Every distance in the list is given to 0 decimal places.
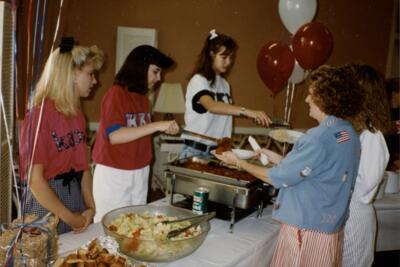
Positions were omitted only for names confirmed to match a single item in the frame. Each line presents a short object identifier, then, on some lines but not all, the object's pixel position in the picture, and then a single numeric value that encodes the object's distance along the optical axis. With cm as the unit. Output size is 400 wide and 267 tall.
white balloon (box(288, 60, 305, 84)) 318
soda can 157
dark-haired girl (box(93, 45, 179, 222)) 180
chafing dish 160
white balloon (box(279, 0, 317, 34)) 314
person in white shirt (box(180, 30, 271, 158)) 215
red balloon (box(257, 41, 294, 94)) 277
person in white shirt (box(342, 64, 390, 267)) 167
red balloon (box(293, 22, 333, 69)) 274
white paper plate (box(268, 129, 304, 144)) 207
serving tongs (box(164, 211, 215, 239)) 126
